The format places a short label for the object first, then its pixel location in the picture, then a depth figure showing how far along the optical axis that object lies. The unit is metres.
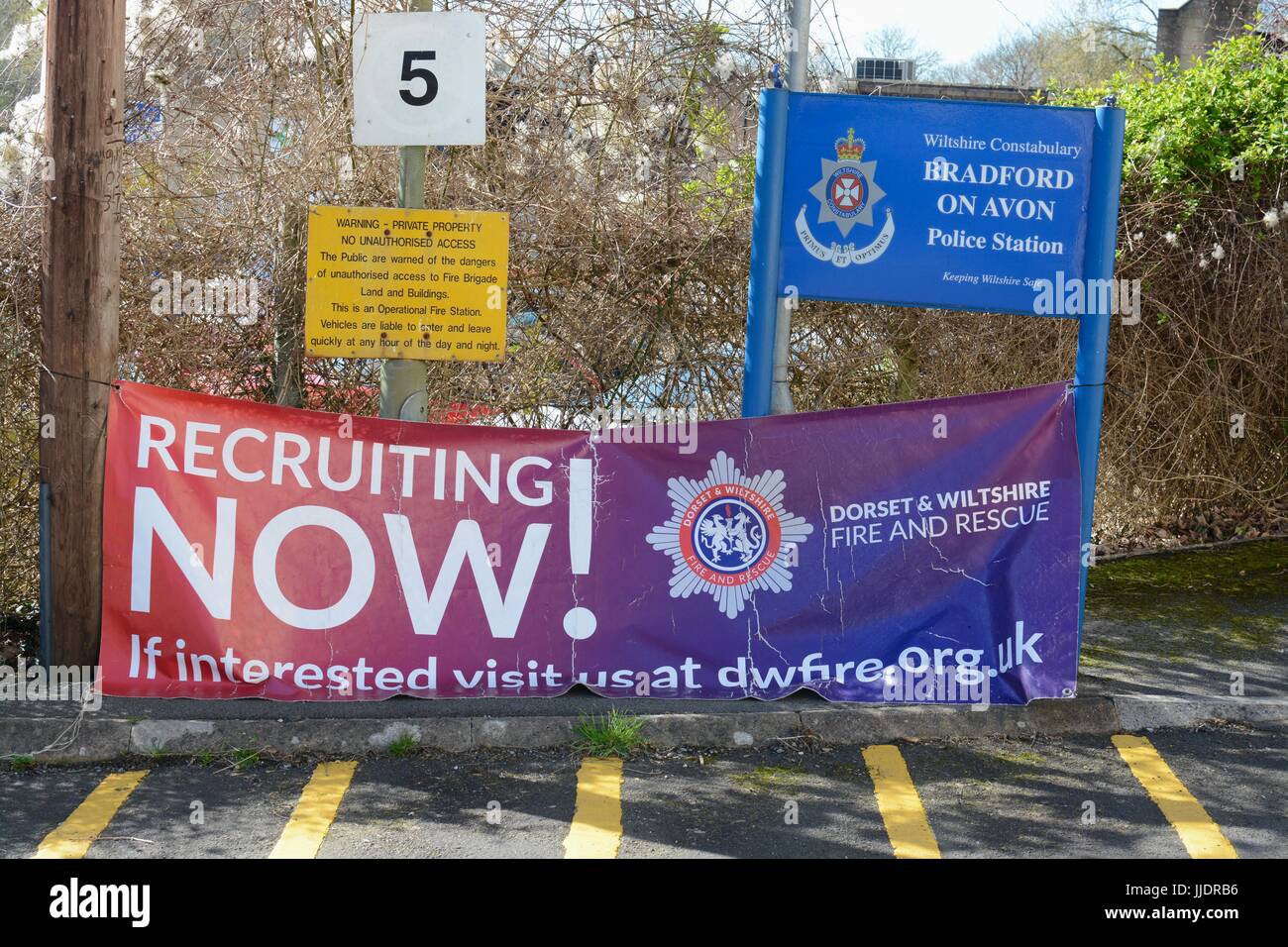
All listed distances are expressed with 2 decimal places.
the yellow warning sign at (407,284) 5.89
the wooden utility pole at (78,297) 5.72
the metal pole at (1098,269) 6.05
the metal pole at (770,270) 6.11
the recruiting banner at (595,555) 5.63
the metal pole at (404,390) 6.10
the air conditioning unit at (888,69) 14.00
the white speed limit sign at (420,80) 5.69
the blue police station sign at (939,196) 6.07
